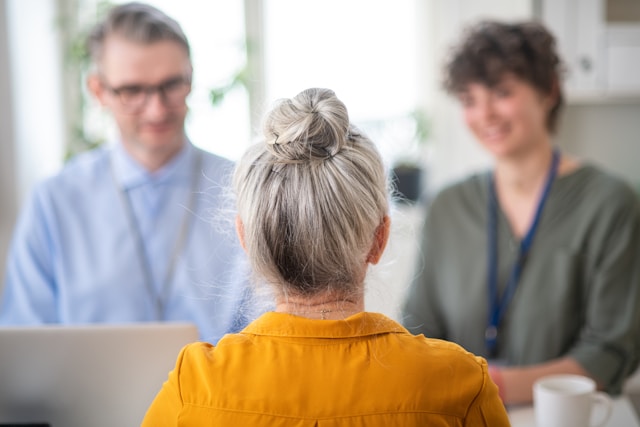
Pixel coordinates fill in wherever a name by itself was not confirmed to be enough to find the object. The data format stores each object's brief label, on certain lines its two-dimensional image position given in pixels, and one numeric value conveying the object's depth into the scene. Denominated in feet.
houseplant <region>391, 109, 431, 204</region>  11.66
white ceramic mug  4.34
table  4.84
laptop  3.85
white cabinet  10.26
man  5.75
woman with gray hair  3.10
